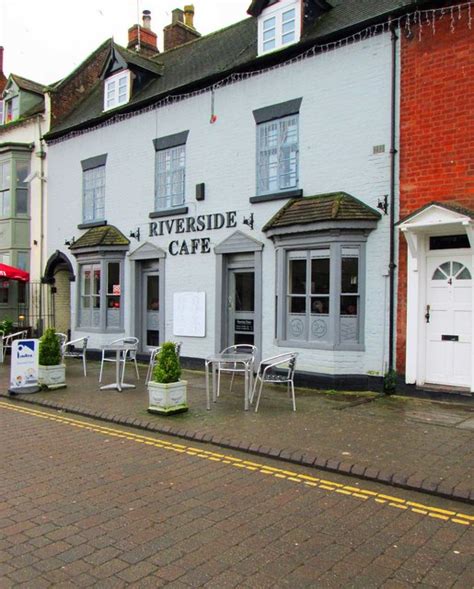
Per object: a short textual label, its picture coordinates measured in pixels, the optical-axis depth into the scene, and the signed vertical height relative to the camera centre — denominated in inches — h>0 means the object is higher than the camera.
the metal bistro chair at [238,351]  477.5 -48.7
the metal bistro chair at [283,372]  342.6 -56.2
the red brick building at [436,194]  365.4 +71.5
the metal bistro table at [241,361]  332.2 -40.0
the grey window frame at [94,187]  626.5 +127.5
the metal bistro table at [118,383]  400.6 -67.7
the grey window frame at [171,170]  540.1 +128.7
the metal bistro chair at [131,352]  431.1 -50.0
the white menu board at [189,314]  521.3 -16.6
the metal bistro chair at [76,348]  640.4 -61.9
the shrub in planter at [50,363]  419.5 -52.6
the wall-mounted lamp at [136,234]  584.4 +66.7
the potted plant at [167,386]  327.3 -54.2
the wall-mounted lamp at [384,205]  397.4 +67.7
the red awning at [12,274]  700.1 +28.3
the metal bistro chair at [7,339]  608.4 -52.8
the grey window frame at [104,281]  599.8 +16.7
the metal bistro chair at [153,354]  400.3 -43.4
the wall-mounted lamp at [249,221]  480.1 +66.8
